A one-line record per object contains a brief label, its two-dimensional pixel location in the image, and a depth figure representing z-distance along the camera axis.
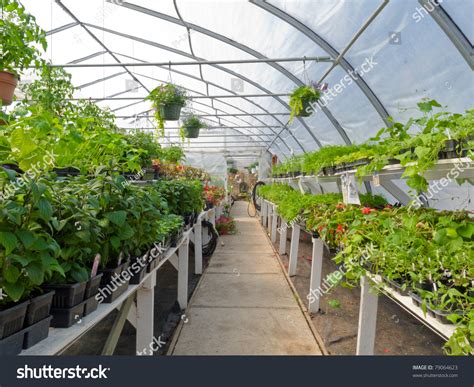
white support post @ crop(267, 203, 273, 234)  7.98
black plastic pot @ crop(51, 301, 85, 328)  1.13
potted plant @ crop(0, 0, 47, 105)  1.88
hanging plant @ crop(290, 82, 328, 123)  3.83
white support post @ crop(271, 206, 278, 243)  6.81
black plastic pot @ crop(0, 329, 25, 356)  0.88
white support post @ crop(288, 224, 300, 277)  4.37
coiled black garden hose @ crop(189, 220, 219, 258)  5.80
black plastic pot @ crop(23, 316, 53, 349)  0.97
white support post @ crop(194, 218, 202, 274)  4.55
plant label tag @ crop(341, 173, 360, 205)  2.41
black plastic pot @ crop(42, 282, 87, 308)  1.13
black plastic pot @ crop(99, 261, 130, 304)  1.42
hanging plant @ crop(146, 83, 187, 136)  4.30
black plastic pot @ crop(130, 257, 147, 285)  1.73
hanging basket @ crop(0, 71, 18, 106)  2.06
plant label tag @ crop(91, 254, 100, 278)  1.27
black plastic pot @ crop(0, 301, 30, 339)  0.88
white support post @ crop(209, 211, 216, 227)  6.52
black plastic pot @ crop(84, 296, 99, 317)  1.23
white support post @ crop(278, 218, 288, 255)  5.71
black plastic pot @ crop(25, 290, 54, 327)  0.98
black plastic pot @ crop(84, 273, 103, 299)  1.24
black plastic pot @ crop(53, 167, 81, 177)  2.17
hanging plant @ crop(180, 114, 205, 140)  6.43
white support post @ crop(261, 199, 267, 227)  9.34
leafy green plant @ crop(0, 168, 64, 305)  0.89
